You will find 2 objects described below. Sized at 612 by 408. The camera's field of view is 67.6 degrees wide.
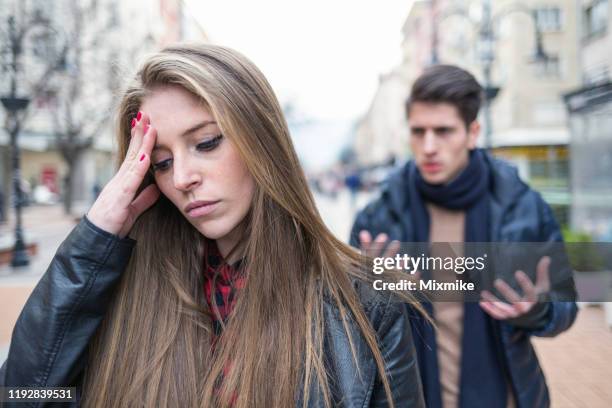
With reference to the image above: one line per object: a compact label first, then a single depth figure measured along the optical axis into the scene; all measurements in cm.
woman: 75
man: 102
